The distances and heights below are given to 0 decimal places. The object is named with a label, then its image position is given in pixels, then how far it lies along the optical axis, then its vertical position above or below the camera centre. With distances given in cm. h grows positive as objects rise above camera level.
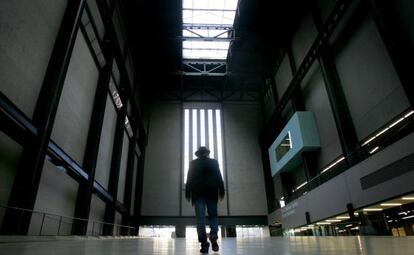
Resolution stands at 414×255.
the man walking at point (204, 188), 486 +98
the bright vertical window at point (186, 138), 3669 +1371
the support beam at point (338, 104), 1873 +942
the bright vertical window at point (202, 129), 3762 +1508
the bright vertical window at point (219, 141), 3675 +1326
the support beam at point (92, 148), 1684 +628
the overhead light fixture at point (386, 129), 1523 +612
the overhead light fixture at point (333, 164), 2074 +569
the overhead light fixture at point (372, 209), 1549 +171
